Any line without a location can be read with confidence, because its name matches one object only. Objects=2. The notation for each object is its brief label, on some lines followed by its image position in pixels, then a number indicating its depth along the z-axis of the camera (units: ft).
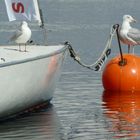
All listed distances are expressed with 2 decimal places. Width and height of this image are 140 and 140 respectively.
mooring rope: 78.48
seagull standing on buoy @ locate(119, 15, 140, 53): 78.79
